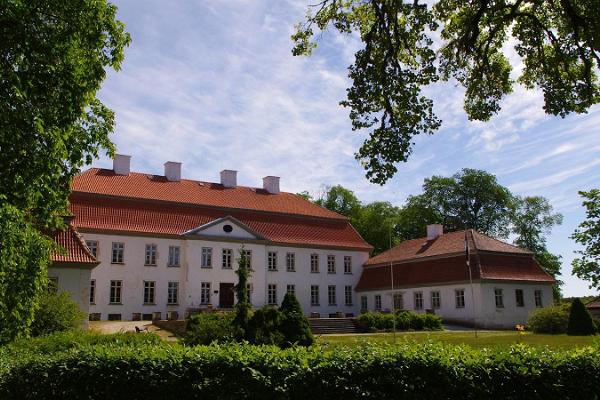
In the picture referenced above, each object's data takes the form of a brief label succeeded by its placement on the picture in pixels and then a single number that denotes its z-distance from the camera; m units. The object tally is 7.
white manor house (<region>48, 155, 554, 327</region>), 36.00
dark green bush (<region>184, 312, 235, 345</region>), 18.16
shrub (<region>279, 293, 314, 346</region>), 19.42
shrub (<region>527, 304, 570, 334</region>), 30.08
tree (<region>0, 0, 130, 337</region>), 9.94
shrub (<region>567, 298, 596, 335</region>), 28.34
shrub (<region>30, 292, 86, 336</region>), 18.80
